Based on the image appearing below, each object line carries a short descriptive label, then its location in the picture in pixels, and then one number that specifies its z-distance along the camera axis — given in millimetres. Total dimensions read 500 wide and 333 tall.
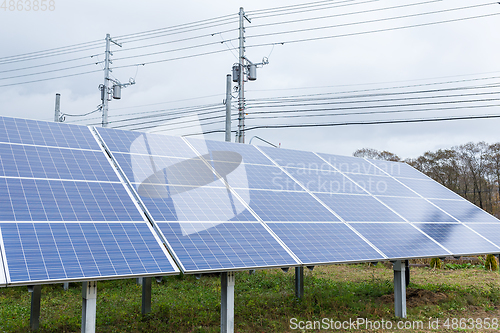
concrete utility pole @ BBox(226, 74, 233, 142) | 25511
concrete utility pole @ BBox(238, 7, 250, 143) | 27734
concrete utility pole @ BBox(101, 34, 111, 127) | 36406
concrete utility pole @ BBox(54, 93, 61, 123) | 33344
